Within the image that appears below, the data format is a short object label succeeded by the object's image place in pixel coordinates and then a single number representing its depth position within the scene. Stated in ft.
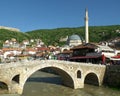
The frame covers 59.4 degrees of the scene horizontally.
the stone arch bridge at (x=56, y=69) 39.35
